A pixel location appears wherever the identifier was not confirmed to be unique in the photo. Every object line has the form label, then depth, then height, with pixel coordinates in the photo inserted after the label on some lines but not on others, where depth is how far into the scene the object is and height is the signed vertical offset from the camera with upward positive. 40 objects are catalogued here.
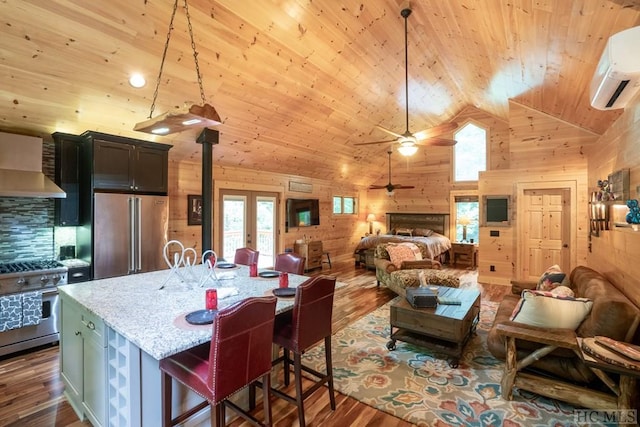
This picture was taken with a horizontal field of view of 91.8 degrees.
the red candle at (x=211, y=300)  2.06 -0.58
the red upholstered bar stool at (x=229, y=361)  1.61 -0.86
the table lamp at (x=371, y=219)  10.20 -0.21
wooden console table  7.50 -0.97
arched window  8.35 +1.67
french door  6.25 -0.21
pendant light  2.13 +0.67
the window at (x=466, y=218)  8.88 -0.16
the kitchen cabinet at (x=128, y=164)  3.87 +0.66
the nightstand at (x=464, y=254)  8.45 -1.15
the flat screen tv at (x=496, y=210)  6.47 +0.05
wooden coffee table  3.16 -1.21
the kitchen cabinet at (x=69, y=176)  3.91 +0.48
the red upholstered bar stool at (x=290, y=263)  3.54 -0.59
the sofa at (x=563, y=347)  2.30 -1.12
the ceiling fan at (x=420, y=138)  3.82 +1.04
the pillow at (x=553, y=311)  2.61 -0.85
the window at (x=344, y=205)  9.35 +0.24
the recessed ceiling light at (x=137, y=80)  3.43 +1.50
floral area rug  2.41 -1.57
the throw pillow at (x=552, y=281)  3.70 -0.85
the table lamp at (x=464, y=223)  8.86 -0.30
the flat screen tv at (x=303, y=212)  7.56 +0.01
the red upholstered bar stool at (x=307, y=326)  2.18 -0.86
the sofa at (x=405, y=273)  4.93 -1.03
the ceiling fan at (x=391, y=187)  8.57 +0.72
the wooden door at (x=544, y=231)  5.92 -0.36
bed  7.88 -0.62
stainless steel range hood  3.28 +0.50
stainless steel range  3.24 -0.99
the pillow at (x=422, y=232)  8.87 -0.56
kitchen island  1.75 -0.73
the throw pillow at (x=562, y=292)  2.94 -0.78
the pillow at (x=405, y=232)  9.15 -0.57
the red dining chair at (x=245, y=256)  3.92 -0.57
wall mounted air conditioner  1.96 +0.96
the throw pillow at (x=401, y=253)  6.07 -0.83
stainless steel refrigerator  3.89 -0.28
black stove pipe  4.55 +0.45
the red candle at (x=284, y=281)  2.71 -0.60
